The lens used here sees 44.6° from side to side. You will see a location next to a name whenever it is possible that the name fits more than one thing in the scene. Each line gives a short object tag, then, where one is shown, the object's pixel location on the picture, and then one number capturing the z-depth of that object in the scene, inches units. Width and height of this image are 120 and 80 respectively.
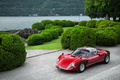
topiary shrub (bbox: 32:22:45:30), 1626.2
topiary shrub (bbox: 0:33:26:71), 349.4
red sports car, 329.1
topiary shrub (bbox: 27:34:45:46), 795.4
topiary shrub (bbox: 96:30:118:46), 636.7
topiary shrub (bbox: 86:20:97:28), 1457.9
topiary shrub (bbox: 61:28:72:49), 573.5
